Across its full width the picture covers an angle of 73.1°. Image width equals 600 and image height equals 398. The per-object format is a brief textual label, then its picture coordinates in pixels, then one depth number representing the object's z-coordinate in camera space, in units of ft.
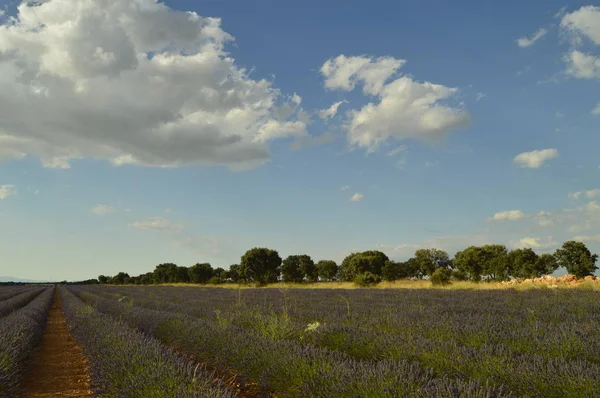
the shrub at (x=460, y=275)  167.35
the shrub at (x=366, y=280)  115.85
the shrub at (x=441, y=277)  96.27
